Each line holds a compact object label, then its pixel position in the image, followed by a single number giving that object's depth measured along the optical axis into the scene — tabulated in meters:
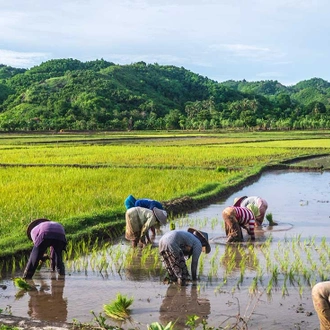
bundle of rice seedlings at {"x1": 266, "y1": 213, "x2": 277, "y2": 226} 8.95
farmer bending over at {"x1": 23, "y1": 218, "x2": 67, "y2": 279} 5.56
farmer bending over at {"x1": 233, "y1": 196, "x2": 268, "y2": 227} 8.38
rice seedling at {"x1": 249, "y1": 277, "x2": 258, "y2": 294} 5.18
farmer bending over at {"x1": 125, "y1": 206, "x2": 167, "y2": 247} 6.88
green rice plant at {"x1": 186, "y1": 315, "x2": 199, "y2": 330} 3.64
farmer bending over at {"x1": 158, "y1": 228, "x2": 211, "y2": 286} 5.32
